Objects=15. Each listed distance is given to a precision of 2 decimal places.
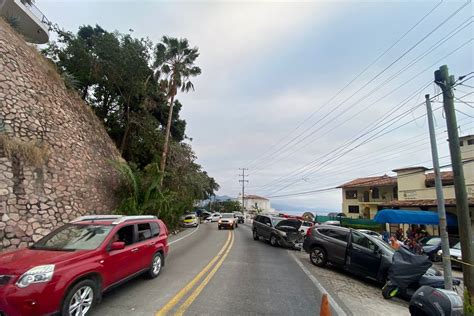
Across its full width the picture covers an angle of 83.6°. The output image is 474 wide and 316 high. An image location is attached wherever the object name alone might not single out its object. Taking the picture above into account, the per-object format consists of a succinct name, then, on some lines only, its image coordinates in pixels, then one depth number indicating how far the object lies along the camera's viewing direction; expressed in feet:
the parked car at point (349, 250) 29.43
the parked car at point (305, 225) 73.29
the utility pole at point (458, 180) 23.47
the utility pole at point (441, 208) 24.30
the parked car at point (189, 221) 100.48
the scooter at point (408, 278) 25.02
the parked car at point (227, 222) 91.65
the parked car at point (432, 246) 52.42
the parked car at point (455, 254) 46.83
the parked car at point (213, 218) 159.63
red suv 12.26
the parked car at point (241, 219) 151.96
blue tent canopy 62.80
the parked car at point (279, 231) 49.90
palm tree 83.70
